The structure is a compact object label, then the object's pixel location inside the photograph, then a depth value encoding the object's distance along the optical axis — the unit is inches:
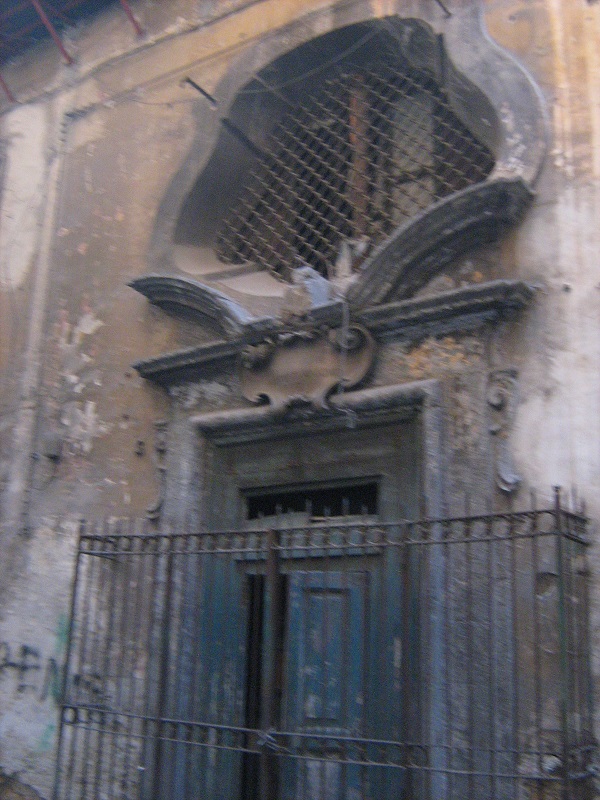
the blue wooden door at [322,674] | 158.7
